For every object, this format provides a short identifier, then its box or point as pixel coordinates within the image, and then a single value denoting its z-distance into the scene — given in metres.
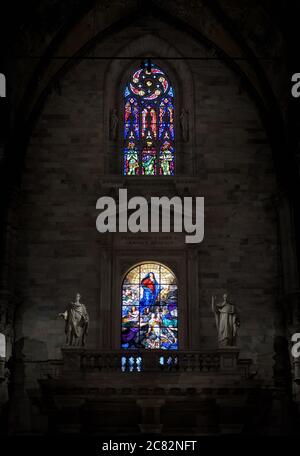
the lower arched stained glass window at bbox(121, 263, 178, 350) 20.66
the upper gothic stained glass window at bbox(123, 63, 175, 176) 22.73
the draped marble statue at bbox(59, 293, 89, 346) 18.67
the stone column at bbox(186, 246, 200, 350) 20.34
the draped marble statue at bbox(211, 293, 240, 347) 18.61
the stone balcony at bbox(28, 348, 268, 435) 17.77
